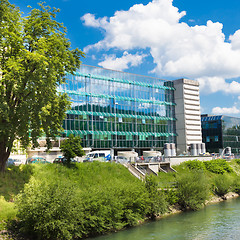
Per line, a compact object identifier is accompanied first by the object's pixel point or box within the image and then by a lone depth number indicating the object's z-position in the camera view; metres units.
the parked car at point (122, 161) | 49.75
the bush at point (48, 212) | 24.86
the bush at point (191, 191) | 41.59
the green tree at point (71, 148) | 38.66
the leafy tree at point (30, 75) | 28.16
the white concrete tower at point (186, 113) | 94.19
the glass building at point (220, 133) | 106.25
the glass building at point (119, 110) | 73.25
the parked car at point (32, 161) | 39.45
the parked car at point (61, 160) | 40.19
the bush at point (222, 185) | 51.12
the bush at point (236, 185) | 54.66
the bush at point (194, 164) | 59.89
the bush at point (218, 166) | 62.16
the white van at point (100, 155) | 56.12
